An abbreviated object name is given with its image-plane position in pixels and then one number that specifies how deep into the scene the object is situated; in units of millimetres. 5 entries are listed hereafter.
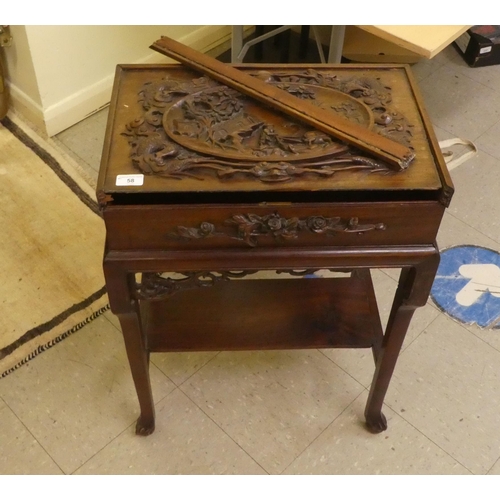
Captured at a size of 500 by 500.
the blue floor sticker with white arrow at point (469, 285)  1378
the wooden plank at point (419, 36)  1352
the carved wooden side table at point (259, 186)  758
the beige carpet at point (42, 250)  1317
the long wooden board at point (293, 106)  780
